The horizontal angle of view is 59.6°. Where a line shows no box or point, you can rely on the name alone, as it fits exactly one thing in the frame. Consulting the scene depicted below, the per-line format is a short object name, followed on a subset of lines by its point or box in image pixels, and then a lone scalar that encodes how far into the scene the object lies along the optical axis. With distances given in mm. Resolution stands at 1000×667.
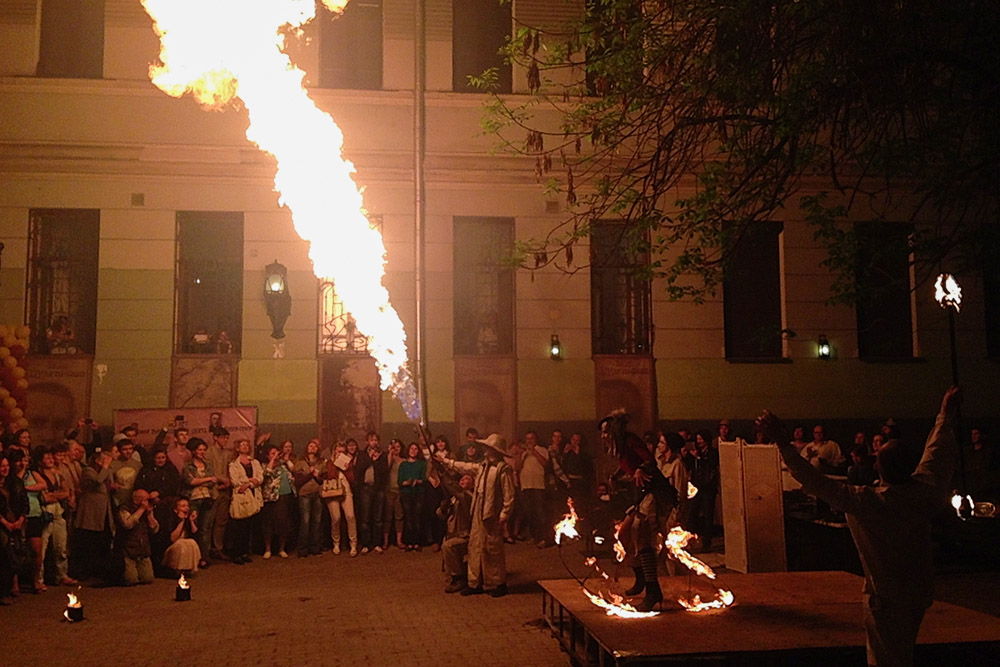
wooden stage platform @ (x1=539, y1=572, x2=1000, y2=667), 6711
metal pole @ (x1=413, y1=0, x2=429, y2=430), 17422
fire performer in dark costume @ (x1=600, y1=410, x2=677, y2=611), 8719
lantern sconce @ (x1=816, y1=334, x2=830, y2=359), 18641
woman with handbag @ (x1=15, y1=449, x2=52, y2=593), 11562
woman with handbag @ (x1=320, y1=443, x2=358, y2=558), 14625
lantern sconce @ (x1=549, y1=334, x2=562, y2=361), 17953
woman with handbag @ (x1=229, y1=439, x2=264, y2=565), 14039
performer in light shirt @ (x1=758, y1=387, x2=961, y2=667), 4926
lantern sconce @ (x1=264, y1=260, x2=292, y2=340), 17172
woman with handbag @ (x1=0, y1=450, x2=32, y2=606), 10984
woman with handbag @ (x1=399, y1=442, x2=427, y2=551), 15016
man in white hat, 11156
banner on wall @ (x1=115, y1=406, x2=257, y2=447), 16000
